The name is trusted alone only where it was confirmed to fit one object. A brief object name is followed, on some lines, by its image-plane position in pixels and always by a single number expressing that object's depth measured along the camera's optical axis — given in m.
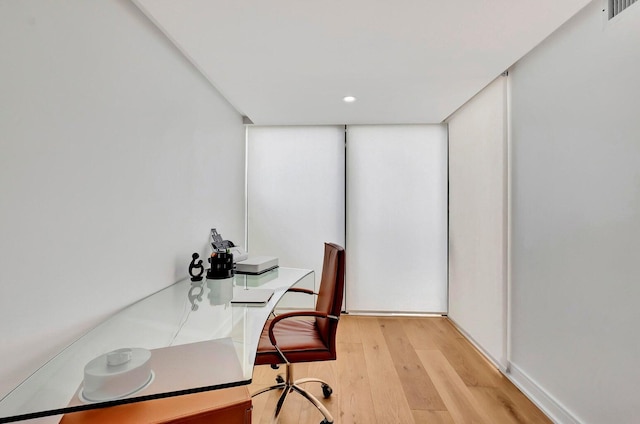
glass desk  0.87
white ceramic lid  0.86
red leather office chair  1.80
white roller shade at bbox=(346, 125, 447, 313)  3.82
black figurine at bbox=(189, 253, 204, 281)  2.16
